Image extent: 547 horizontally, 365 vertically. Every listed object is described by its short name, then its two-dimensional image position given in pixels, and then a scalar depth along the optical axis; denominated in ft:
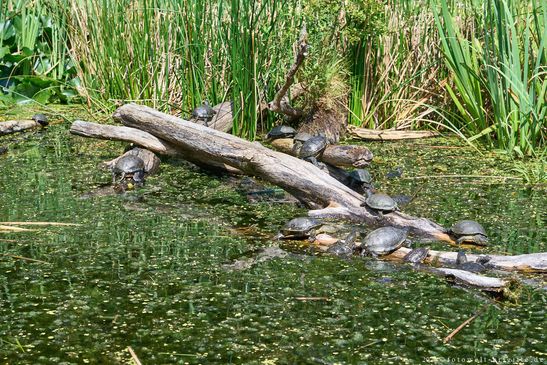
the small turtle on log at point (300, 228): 29.32
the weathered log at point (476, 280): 24.08
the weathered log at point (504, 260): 26.18
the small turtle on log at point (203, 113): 43.47
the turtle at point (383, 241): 27.53
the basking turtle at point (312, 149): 39.68
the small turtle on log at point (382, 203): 31.35
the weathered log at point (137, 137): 39.83
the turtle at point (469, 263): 26.40
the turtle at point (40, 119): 50.67
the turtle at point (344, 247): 28.24
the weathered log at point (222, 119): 43.83
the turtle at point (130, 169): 37.96
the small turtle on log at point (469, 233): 28.99
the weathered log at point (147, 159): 39.47
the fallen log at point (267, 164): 31.55
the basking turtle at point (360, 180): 36.63
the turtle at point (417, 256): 27.30
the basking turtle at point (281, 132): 45.07
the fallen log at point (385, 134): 47.98
